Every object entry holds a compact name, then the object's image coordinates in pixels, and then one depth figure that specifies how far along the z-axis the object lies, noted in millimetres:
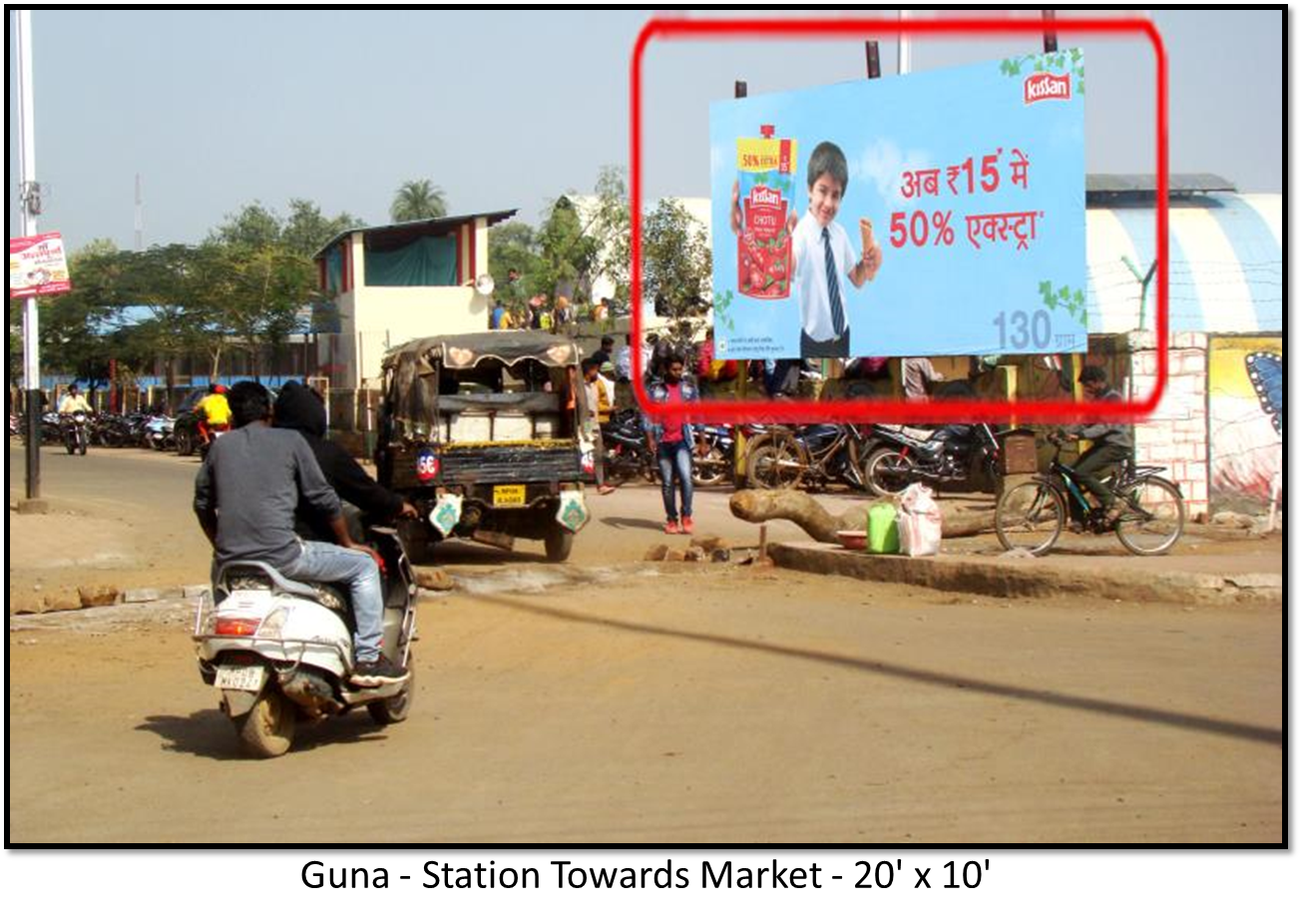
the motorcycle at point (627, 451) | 17297
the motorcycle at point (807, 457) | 14492
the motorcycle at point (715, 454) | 16016
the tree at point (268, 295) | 30688
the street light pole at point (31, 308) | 13695
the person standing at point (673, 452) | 11852
